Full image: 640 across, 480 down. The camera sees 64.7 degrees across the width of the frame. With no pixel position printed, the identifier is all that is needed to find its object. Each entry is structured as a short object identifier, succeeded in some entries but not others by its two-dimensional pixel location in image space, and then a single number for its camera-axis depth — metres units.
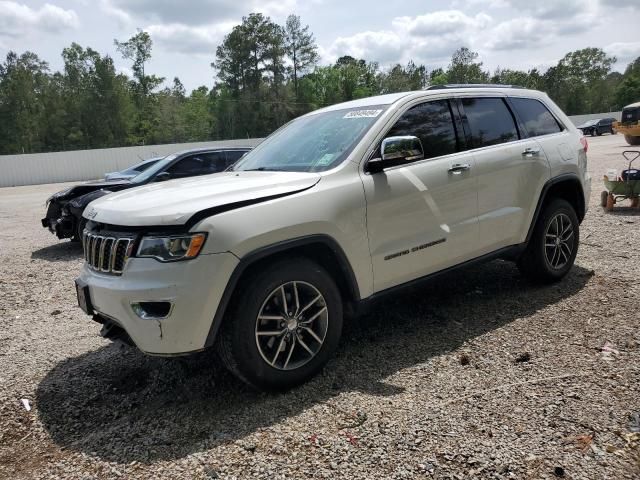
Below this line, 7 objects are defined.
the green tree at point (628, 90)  73.94
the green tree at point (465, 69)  67.04
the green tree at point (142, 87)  68.44
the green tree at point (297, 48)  70.31
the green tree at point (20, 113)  58.28
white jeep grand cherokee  2.86
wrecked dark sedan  8.52
